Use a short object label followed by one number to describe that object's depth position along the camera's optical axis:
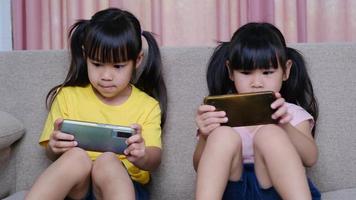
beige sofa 2.03
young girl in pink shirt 1.74
